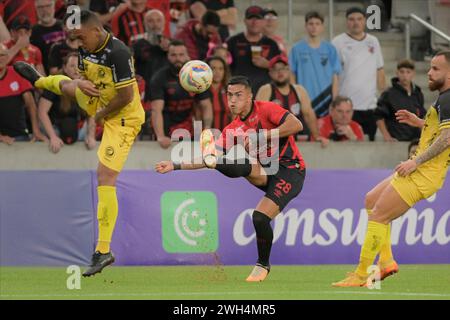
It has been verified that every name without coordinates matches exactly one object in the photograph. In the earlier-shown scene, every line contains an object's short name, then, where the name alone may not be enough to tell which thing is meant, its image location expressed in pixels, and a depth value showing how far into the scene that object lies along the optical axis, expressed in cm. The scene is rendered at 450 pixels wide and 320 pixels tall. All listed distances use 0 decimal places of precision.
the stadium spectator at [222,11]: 1953
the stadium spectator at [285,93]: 1745
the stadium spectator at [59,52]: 1739
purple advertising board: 1648
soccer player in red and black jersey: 1336
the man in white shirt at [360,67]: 1914
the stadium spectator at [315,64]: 1884
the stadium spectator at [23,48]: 1738
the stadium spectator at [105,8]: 1859
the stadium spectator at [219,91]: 1778
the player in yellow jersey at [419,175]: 1236
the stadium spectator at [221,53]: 1809
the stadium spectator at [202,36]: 1881
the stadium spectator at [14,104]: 1720
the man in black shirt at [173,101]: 1738
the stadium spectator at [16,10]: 1838
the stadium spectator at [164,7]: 1909
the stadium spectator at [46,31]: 1792
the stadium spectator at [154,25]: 1841
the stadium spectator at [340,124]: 1844
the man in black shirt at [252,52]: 1855
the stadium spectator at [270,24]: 1914
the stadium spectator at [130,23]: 1862
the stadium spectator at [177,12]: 1998
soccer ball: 1401
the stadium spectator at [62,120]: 1708
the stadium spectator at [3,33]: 1789
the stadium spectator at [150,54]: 1823
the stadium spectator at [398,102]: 1869
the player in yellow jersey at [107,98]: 1344
